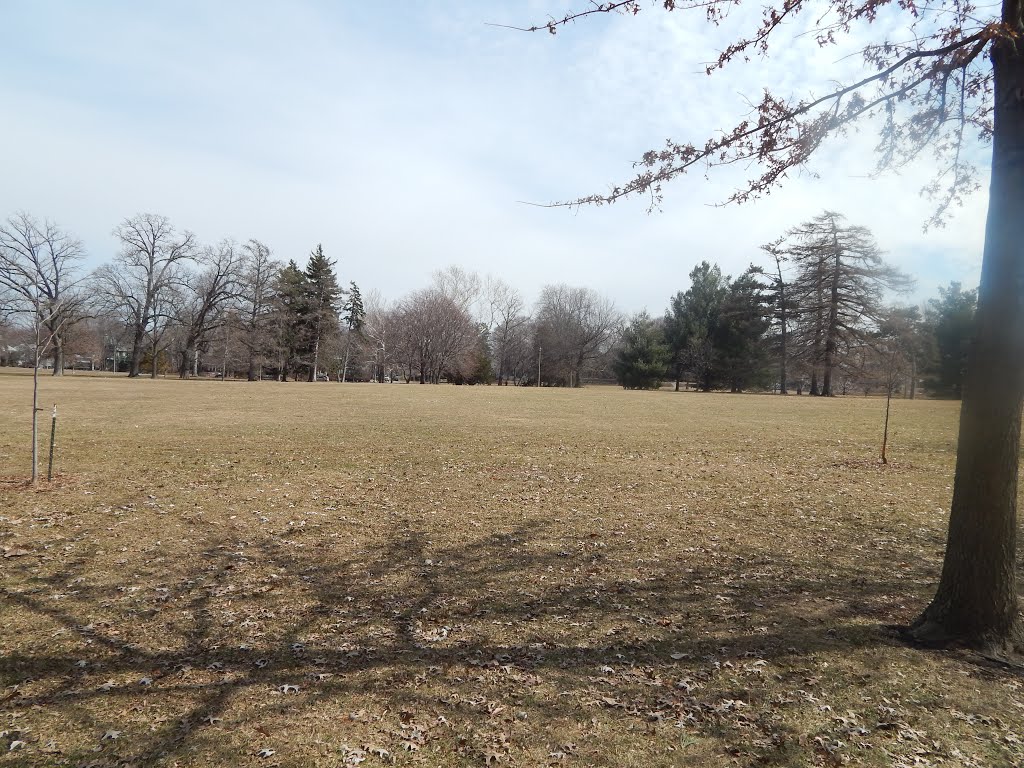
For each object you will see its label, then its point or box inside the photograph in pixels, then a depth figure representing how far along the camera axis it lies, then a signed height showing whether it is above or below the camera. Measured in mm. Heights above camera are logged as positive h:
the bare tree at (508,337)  71250 +4855
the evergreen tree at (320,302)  53156 +5700
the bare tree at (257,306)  48438 +4469
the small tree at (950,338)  38812 +4833
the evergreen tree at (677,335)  55456 +5247
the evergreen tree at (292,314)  50562 +4285
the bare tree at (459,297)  65238 +9092
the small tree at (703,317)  52625 +7117
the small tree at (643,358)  54531 +2618
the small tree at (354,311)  64375 +6203
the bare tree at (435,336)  58531 +3580
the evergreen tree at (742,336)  47344 +4809
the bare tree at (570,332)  66500 +5870
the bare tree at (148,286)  45469 +5221
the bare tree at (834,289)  39812 +8053
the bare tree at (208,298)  47969 +4831
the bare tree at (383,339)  63125 +3074
